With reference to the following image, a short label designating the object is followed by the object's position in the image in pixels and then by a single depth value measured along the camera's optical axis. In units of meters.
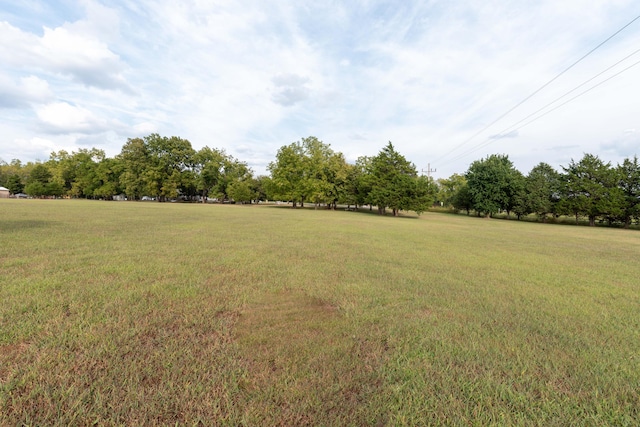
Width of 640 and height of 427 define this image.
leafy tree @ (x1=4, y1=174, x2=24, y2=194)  83.44
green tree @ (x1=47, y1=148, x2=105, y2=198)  71.56
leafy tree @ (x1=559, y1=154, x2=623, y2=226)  35.22
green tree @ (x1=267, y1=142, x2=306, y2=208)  49.81
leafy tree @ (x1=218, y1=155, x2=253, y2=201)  69.69
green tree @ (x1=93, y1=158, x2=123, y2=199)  68.81
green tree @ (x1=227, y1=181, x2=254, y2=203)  65.06
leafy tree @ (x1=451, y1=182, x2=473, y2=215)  55.13
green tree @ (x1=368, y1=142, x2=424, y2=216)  37.09
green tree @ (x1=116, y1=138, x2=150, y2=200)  64.38
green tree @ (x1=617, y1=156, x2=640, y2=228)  34.66
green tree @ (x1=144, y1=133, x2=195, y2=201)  63.56
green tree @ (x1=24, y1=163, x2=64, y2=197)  72.19
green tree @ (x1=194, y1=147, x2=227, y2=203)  67.29
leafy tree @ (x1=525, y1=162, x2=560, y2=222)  41.56
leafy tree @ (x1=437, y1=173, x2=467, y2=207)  78.38
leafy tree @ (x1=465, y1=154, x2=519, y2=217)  46.81
